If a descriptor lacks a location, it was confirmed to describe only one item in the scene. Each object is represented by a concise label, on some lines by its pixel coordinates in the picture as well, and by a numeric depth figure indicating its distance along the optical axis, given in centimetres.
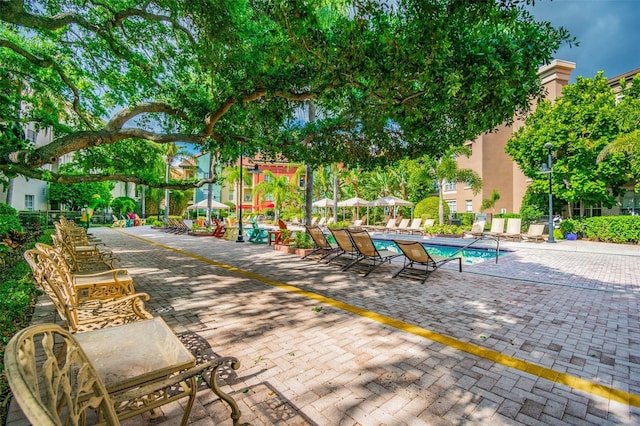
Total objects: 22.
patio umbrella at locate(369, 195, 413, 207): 2659
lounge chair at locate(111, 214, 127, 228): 3080
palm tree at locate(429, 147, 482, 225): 2206
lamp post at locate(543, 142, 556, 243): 1667
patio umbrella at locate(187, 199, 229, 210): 2688
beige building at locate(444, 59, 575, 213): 2967
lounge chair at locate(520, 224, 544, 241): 1711
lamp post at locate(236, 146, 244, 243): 1620
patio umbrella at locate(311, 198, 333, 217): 3017
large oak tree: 441
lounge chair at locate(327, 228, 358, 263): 876
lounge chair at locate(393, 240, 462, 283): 735
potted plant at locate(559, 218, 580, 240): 1828
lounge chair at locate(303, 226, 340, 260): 987
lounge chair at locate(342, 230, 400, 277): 813
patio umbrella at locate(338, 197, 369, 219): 2859
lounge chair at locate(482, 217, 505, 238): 1780
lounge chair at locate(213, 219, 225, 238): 1873
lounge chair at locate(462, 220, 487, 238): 1864
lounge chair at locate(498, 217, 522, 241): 1745
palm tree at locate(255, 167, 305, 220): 3638
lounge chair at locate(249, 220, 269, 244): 1563
